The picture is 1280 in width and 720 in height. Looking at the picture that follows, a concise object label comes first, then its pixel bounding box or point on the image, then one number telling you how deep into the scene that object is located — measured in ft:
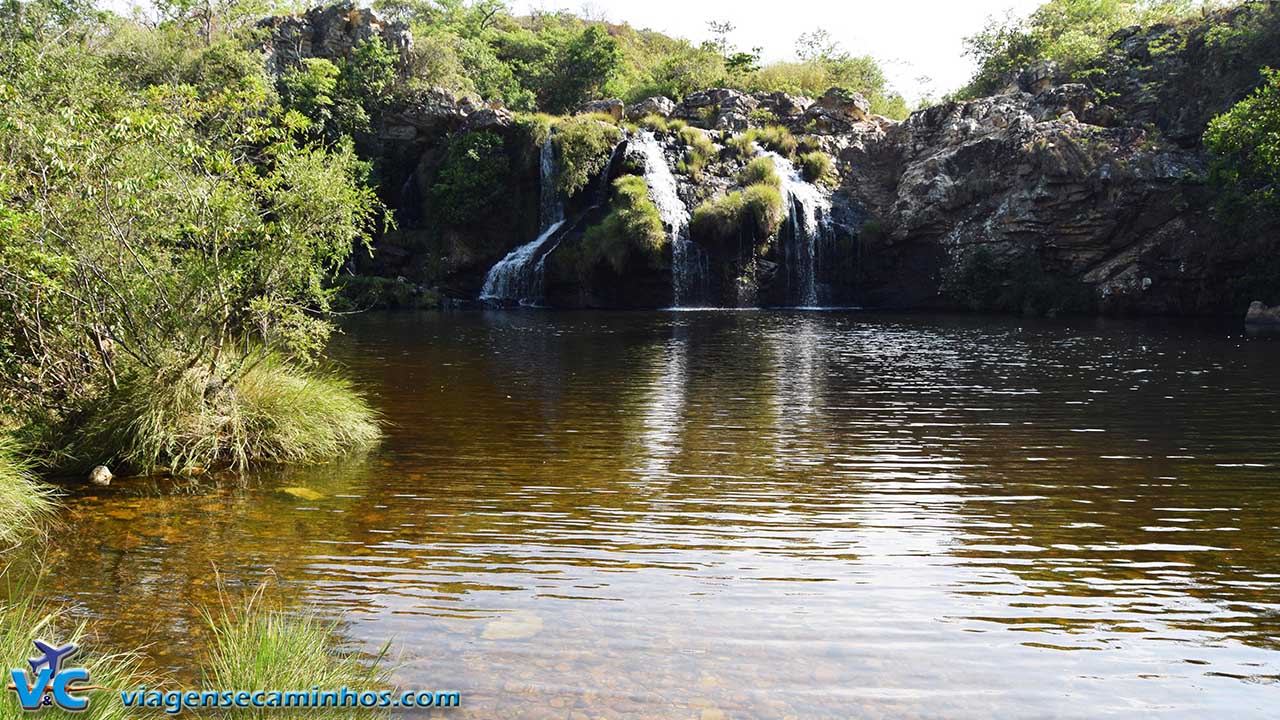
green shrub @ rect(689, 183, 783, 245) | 113.29
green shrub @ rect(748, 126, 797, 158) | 132.05
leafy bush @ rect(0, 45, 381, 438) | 27.07
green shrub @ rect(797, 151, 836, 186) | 129.08
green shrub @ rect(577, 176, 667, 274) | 110.32
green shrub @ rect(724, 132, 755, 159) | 129.29
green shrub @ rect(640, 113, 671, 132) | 130.52
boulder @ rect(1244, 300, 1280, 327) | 85.40
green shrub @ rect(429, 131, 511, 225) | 126.41
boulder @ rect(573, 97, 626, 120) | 133.90
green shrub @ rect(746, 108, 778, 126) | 138.92
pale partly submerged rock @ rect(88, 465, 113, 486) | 26.23
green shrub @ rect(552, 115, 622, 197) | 120.88
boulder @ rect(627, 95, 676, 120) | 136.56
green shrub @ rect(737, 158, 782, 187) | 120.54
